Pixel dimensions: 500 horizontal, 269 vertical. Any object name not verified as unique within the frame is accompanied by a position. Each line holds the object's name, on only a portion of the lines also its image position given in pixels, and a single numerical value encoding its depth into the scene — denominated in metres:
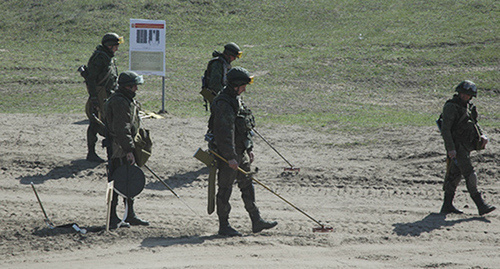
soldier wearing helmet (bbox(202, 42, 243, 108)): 20.09
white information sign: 30.77
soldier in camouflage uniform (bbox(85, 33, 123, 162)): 20.83
